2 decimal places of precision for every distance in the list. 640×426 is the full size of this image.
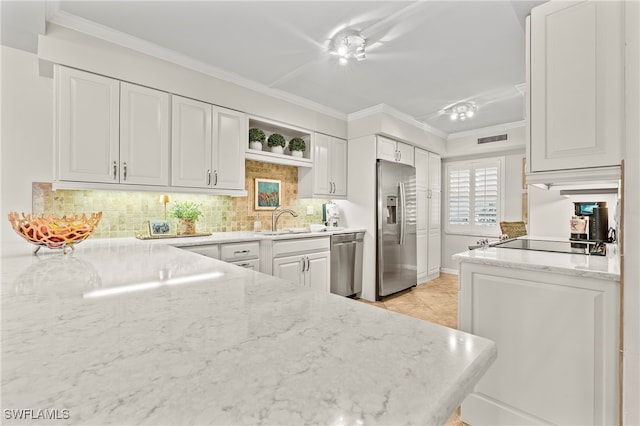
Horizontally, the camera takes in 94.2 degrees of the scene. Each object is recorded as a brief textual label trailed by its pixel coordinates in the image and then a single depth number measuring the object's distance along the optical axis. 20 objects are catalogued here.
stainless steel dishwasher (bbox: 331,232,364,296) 3.65
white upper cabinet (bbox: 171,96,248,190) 2.69
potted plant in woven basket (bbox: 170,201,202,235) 2.85
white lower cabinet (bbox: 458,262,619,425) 1.33
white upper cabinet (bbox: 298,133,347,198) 3.83
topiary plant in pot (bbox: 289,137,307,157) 3.71
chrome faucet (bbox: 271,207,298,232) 3.56
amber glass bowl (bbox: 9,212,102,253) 1.37
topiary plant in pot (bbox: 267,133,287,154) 3.53
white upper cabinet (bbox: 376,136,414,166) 4.01
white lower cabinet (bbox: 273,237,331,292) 3.06
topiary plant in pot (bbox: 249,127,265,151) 3.29
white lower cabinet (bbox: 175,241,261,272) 2.53
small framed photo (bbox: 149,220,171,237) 2.71
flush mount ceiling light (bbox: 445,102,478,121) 3.71
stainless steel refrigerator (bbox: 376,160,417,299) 3.89
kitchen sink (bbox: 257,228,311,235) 3.39
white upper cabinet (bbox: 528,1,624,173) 1.43
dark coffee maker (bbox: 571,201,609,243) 2.34
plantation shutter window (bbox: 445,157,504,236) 4.95
